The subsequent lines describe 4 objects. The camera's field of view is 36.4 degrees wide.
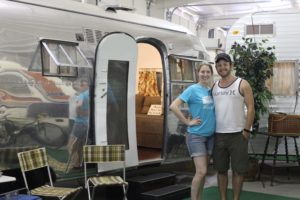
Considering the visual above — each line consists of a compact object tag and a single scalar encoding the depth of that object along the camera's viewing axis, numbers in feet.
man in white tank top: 15.53
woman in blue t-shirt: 15.67
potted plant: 23.85
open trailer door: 17.94
